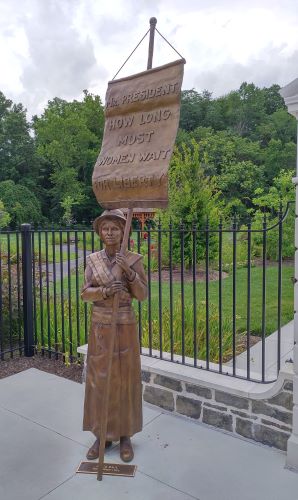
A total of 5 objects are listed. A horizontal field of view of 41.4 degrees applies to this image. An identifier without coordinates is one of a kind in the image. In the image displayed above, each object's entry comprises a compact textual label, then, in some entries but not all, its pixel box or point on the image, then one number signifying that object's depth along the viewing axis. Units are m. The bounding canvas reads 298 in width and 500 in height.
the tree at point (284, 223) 12.11
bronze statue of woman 3.02
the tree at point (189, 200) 10.94
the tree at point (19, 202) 31.75
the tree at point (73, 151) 35.81
